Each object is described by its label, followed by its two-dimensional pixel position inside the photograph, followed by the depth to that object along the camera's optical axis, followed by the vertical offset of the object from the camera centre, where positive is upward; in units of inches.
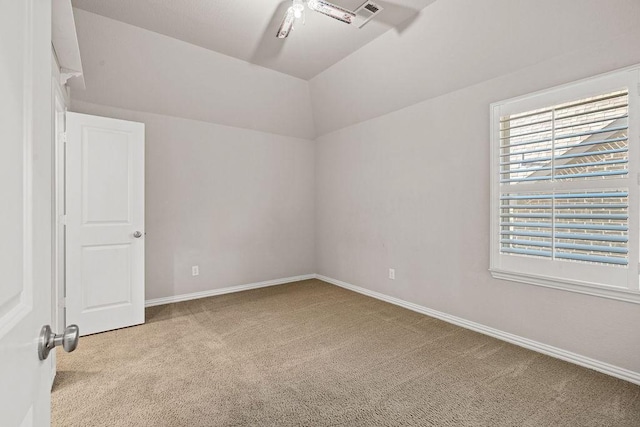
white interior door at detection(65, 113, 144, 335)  114.8 -5.2
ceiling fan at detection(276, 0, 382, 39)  88.6 +57.7
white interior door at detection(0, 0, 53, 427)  19.6 +0.2
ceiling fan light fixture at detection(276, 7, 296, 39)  92.2 +57.3
